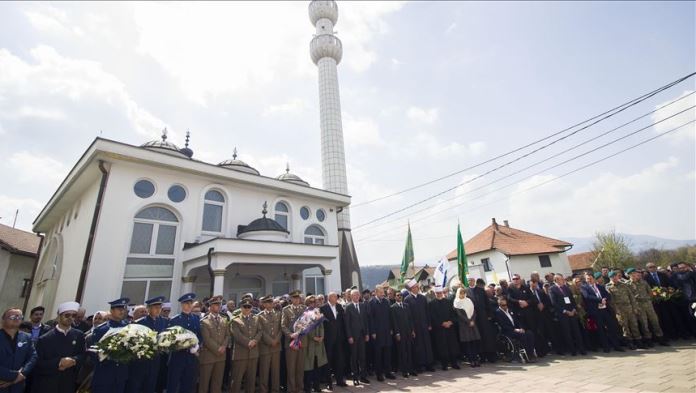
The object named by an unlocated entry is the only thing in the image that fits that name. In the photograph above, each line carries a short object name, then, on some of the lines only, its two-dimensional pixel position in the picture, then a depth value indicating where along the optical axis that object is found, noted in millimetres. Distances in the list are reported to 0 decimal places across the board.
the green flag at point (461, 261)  11164
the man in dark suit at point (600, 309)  7243
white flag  11195
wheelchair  6879
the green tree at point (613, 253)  27359
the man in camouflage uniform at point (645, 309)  7254
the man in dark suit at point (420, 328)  6586
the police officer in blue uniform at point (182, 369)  4711
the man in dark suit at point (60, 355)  3934
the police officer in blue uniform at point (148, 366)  4477
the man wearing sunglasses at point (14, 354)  3574
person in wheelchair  6910
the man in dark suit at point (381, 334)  6318
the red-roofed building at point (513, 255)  24859
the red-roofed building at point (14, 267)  18172
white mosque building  10195
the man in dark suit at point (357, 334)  6117
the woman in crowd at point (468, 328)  6816
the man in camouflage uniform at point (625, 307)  7262
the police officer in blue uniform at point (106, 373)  4027
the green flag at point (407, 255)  15920
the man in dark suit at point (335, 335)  6105
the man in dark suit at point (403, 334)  6402
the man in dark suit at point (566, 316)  7230
